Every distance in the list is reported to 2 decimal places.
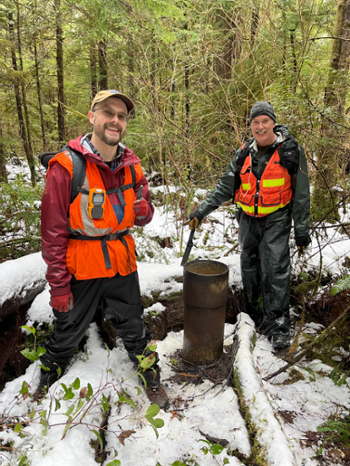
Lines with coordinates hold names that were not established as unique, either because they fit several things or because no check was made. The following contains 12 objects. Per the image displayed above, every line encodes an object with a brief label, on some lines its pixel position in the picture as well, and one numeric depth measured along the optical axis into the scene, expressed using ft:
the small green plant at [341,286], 8.14
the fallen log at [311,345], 8.14
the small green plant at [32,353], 6.84
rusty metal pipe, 9.50
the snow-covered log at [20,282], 9.23
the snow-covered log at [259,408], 6.39
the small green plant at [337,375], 8.67
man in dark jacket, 10.66
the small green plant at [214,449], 6.76
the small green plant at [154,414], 6.44
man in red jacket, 7.26
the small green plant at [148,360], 7.59
